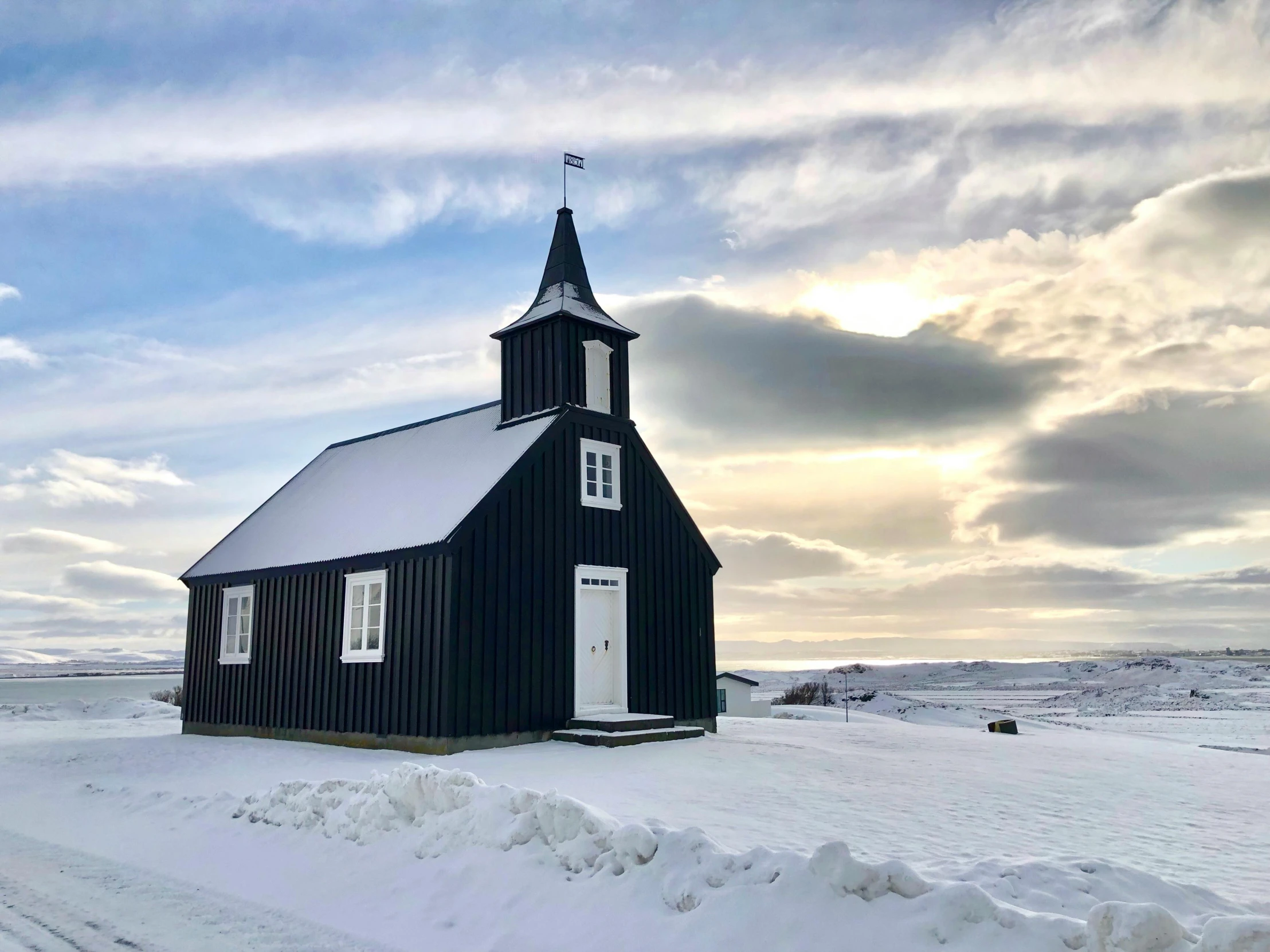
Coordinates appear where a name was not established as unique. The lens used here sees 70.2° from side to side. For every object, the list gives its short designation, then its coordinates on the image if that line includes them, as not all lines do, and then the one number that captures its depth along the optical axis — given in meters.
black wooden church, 15.20
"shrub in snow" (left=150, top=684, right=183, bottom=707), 41.88
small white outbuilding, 33.06
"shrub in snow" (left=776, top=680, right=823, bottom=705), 44.31
